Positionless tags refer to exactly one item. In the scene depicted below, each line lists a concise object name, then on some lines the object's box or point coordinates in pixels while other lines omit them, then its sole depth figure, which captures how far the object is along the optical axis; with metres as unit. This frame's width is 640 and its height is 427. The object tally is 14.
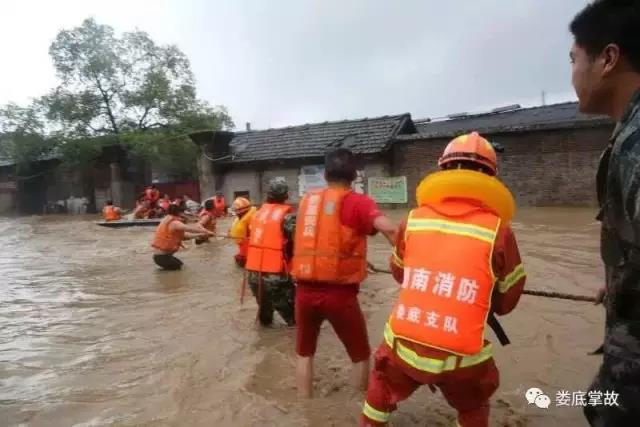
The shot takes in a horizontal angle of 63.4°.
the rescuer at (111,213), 19.86
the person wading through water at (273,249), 5.25
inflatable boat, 18.92
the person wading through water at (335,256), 3.39
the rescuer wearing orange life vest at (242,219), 8.34
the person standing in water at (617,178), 1.30
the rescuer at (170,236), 9.57
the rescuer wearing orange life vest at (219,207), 16.11
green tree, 27.64
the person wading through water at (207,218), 11.76
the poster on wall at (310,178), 19.14
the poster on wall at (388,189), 17.55
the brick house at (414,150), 14.71
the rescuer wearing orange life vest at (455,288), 2.10
